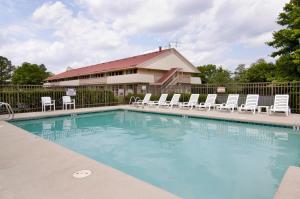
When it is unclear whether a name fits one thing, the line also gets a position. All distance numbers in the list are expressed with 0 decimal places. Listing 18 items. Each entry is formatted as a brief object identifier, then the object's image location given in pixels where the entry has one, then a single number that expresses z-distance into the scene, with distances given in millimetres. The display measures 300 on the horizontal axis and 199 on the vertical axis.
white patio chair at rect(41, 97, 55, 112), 13976
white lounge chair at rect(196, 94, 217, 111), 13916
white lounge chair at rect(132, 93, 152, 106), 17522
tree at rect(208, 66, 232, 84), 33750
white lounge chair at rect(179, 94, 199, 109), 14922
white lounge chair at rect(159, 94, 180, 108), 15992
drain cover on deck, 3658
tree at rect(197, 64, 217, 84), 46844
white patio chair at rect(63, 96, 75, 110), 15164
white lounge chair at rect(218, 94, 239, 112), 12998
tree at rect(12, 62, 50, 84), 55094
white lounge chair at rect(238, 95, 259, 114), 12141
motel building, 28078
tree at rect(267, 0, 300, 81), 16578
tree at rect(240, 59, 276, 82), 30622
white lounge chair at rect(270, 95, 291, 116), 11244
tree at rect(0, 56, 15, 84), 57875
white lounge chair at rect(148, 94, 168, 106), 16631
